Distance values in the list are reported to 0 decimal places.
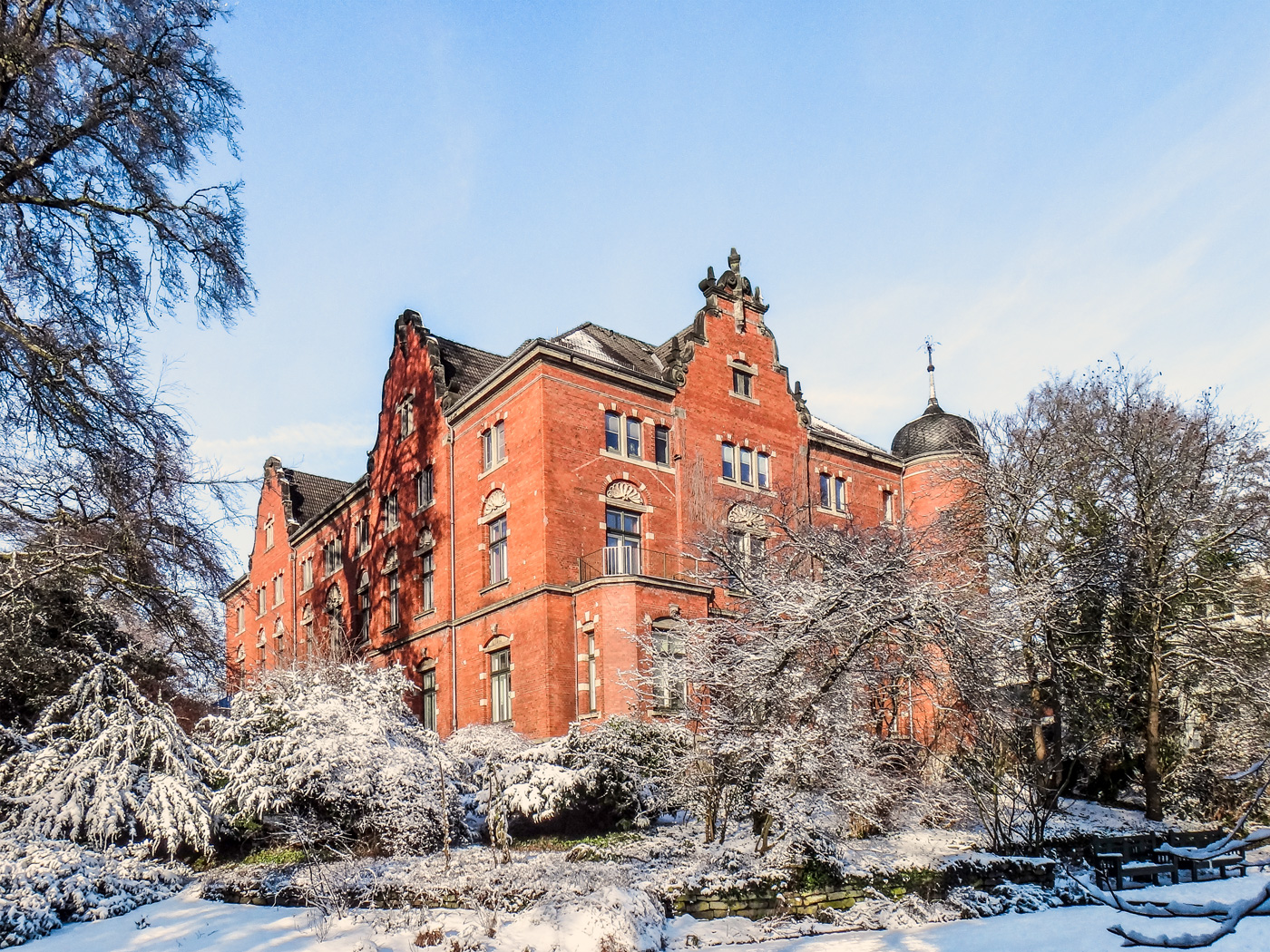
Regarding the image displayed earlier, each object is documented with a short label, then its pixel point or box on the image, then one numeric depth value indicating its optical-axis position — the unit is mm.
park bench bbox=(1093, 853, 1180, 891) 17597
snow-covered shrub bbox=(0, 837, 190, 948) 12930
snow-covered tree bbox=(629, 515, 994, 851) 14750
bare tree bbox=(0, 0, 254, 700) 15188
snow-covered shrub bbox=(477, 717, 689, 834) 17656
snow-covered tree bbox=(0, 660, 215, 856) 15820
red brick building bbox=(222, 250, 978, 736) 26141
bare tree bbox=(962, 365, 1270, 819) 24438
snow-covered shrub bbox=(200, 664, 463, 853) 15883
